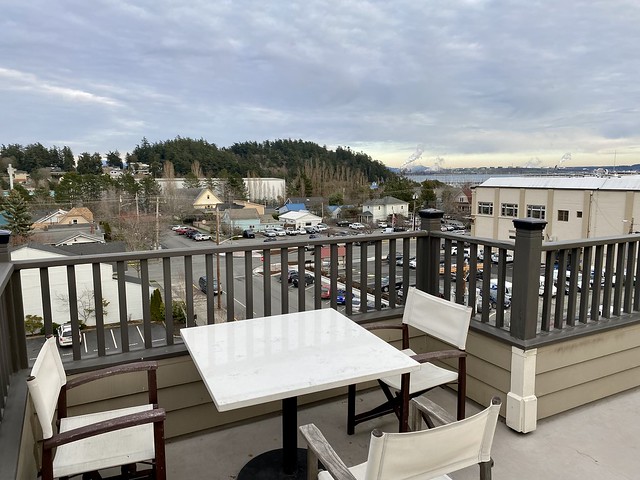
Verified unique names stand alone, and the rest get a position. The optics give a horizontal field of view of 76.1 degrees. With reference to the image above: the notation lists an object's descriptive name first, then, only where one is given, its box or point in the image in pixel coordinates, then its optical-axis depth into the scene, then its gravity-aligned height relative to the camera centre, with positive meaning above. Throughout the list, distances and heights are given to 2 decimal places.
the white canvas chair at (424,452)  1.10 -0.76
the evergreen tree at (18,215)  20.73 -1.44
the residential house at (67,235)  19.16 -2.30
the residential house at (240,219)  26.55 -2.15
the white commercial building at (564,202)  16.70 -0.69
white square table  1.59 -0.77
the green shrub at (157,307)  8.83 -2.74
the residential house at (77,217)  25.92 -1.83
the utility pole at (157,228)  20.45 -2.07
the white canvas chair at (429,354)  2.24 -0.86
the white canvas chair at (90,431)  1.39 -0.99
